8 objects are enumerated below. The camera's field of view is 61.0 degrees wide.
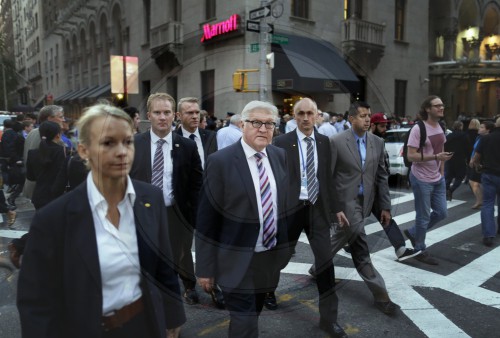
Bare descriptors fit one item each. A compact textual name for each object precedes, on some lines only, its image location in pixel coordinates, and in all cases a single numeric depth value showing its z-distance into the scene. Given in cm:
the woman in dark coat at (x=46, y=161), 414
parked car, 1058
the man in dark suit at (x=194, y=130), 425
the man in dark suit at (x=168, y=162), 351
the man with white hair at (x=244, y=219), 245
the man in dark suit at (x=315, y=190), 343
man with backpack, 528
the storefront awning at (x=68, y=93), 3046
